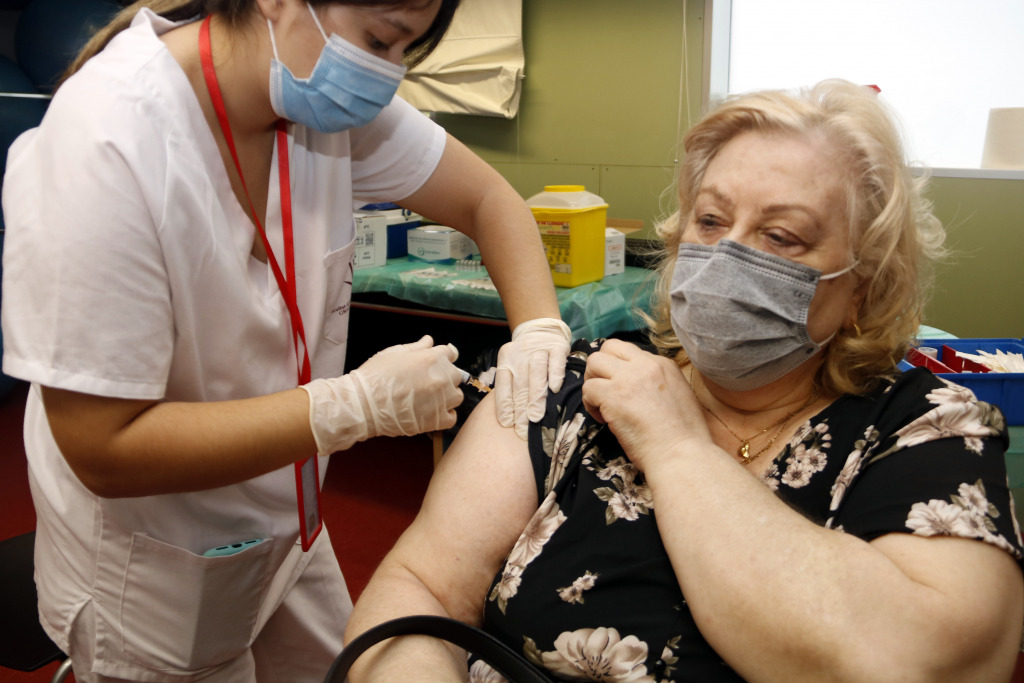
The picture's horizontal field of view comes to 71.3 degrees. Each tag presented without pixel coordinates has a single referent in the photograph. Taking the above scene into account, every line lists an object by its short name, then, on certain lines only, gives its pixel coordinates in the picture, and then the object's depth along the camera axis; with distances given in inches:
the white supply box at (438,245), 127.3
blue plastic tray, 60.8
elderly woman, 33.8
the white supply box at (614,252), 118.9
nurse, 37.3
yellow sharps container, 111.5
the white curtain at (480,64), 145.7
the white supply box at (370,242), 124.7
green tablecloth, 108.0
